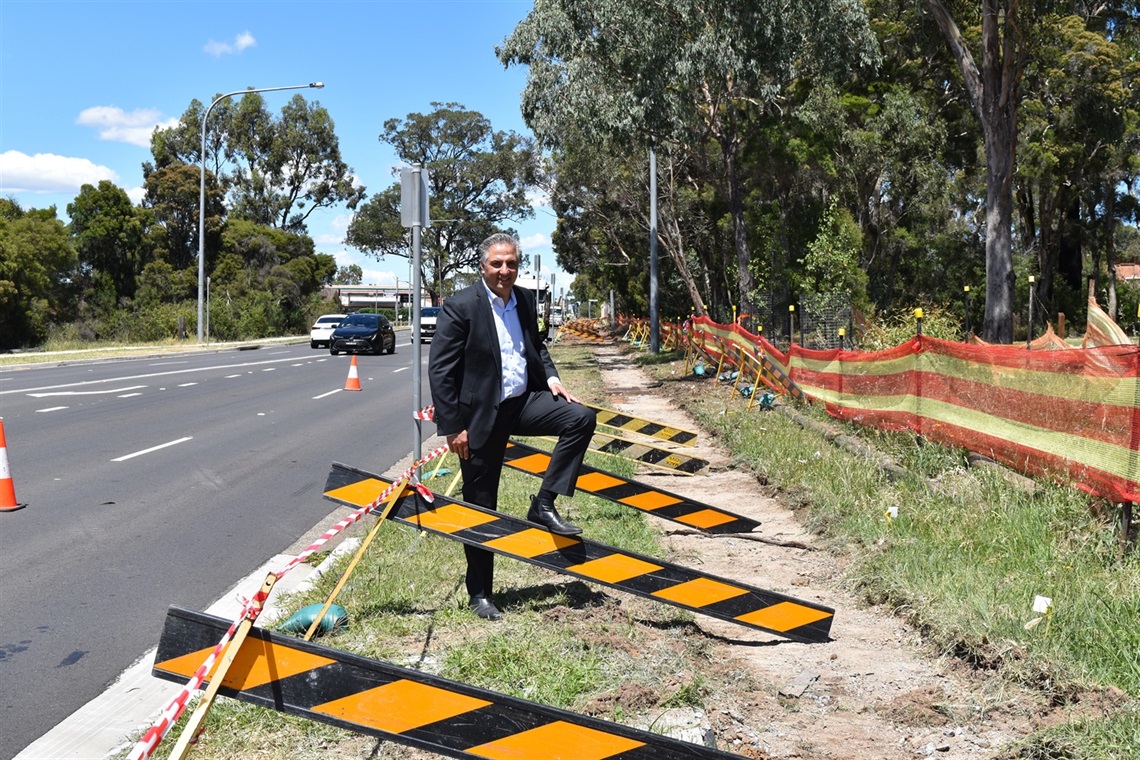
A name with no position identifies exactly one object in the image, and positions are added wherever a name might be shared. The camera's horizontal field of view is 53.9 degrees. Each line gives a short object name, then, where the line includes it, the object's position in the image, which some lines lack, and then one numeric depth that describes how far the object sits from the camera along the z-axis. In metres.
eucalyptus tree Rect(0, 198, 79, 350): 43.50
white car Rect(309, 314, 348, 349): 52.36
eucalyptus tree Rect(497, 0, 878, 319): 23.45
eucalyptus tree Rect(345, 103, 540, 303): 83.06
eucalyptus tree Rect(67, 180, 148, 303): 57.44
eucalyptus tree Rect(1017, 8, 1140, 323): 35.00
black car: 42.94
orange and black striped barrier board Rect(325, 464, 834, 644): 5.69
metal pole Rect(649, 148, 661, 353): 32.59
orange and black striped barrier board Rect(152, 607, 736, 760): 3.67
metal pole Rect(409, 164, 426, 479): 9.48
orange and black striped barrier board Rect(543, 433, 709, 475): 11.55
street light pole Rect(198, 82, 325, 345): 44.06
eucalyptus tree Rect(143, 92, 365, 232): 80.19
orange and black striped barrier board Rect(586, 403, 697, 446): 11.34
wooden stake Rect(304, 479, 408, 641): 5.47
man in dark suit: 5.86
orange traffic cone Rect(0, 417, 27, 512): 9.89
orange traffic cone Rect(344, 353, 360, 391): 24.47
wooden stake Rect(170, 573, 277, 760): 3.23
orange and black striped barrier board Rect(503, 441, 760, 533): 7.59
